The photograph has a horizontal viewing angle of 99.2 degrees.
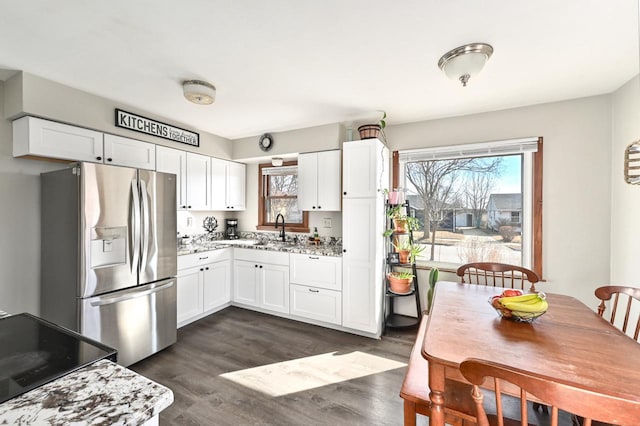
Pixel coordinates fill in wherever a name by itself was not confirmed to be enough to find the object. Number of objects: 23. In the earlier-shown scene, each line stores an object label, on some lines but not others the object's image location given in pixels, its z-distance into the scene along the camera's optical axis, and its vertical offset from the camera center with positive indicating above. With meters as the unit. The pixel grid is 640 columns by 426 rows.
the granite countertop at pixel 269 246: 3.19 -0.46
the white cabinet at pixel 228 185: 3.83 +0.39
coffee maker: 4.33 -0.30
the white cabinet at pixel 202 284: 3.06 -0.90
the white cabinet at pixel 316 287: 3.09 -0.89
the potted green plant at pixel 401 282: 2.98 -0.78
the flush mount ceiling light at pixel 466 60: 1.75 +1.00
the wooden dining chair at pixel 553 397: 0.68 -0.50
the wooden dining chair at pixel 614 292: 1.55 -0.51
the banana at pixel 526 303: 1.41 -0.49
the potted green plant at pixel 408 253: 3.05 -0.47
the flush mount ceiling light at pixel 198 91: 2.24 +1.00
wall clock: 3.73 +0.95
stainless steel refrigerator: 2.10 -0.38
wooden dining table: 1.03 -0.60
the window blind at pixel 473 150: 2.76 +0.66
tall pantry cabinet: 2.89 -0.27
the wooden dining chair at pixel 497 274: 2.17 -0.55
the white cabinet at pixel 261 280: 3.37 -0.89
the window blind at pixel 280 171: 4.05 +0.61
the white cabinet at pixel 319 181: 3.30 +0.38
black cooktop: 0.72 -0.45
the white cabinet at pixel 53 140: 2.17 +0.60
